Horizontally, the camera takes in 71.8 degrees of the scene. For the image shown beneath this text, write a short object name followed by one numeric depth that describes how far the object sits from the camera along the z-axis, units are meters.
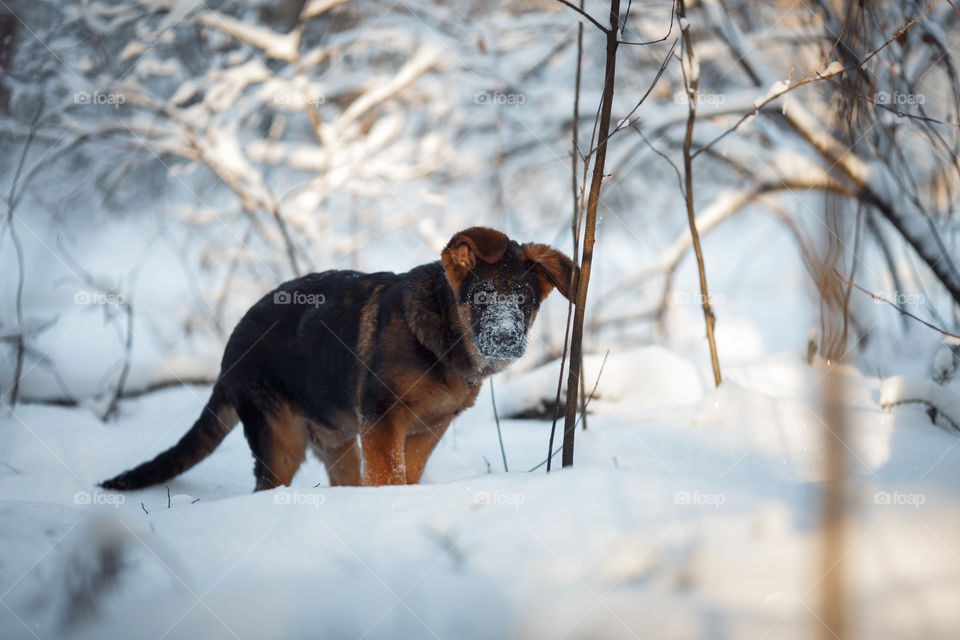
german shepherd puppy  3.61
